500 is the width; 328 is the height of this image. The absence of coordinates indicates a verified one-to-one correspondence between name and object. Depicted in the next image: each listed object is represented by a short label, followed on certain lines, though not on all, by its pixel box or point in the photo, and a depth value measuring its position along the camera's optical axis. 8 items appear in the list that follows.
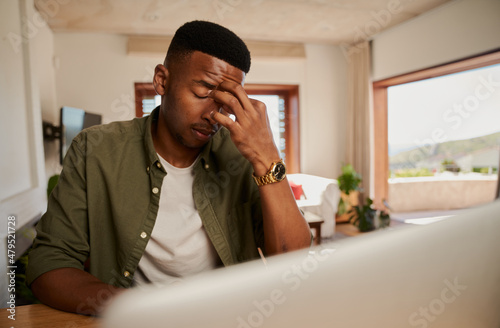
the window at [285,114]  5.90
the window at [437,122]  4.44
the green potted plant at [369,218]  4.77
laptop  0.23
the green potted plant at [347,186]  5.12
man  0.90
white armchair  4.50
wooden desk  0.57
